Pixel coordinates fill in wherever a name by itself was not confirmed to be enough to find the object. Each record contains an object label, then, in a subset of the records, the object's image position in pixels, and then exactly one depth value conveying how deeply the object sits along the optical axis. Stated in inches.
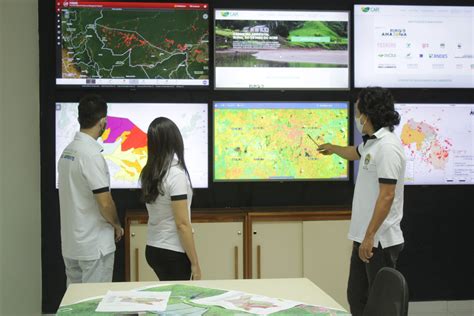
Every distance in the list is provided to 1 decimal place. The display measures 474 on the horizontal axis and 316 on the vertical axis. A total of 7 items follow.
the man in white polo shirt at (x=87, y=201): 132.3
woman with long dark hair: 125.4
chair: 85.4
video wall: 184.9
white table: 102.7
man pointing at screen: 134.7
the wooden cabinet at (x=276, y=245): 178.4
